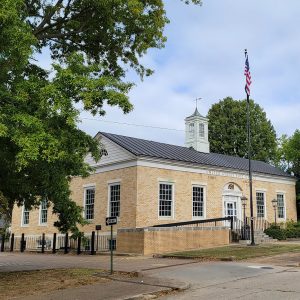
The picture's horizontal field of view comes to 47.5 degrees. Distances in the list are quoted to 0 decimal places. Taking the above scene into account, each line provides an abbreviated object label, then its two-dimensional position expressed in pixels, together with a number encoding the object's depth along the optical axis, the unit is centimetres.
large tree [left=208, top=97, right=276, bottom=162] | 4135
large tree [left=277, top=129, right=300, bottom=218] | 2964
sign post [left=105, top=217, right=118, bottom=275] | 1090
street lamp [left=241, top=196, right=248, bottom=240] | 2076
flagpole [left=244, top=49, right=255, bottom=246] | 1788
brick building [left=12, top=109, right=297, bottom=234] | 1985
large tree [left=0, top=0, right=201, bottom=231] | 783
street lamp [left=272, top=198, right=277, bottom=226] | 2510
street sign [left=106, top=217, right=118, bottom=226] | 1092
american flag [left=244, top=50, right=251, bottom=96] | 1903
